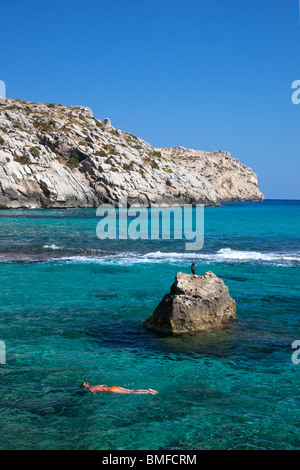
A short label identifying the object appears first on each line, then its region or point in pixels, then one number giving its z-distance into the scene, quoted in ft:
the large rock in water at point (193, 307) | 47.85
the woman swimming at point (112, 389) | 34.01
